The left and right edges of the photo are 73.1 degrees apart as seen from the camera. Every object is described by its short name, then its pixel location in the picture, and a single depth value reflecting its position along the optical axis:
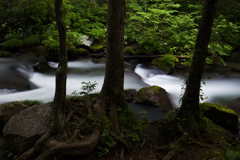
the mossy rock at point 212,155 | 3.26
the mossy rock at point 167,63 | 12.02
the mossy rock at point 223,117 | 5.56
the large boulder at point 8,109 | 4.80
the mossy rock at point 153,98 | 7.12
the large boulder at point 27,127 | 3.65
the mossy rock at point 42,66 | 10.18
